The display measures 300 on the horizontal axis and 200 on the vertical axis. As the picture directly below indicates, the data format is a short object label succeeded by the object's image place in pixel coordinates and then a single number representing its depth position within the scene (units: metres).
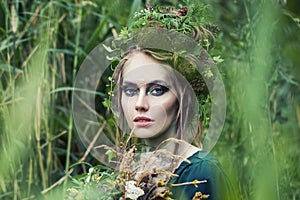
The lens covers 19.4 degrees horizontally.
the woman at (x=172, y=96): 1.91
